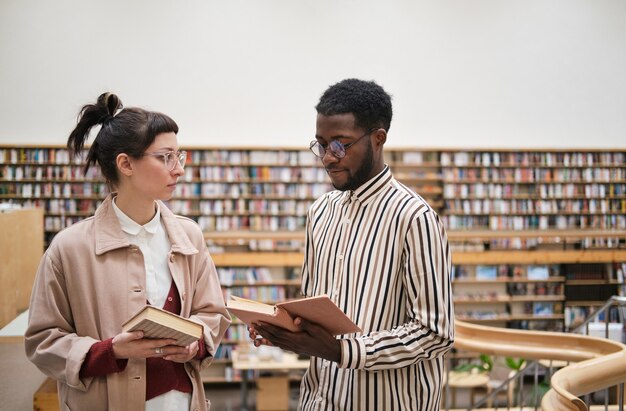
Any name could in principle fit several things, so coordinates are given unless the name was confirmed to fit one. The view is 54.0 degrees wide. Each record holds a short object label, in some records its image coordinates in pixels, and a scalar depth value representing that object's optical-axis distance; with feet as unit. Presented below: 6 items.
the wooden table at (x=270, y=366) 21.75
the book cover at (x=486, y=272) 29.09
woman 4.95
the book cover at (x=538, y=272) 29.01
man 5.08
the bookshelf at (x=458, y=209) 27.96
